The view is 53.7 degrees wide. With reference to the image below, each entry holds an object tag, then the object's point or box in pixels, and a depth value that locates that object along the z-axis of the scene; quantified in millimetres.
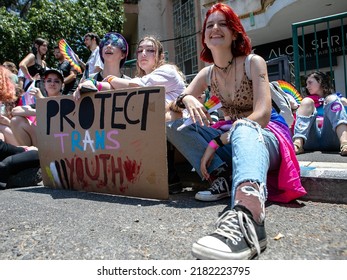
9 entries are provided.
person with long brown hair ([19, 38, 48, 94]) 5582
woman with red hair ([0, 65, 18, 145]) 3323
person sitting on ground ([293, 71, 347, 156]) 3266
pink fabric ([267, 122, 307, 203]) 1849
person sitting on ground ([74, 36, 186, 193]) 2535
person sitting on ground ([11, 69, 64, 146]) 3500
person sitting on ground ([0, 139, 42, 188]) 2979
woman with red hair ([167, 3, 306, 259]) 1443
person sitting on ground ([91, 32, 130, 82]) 3113
